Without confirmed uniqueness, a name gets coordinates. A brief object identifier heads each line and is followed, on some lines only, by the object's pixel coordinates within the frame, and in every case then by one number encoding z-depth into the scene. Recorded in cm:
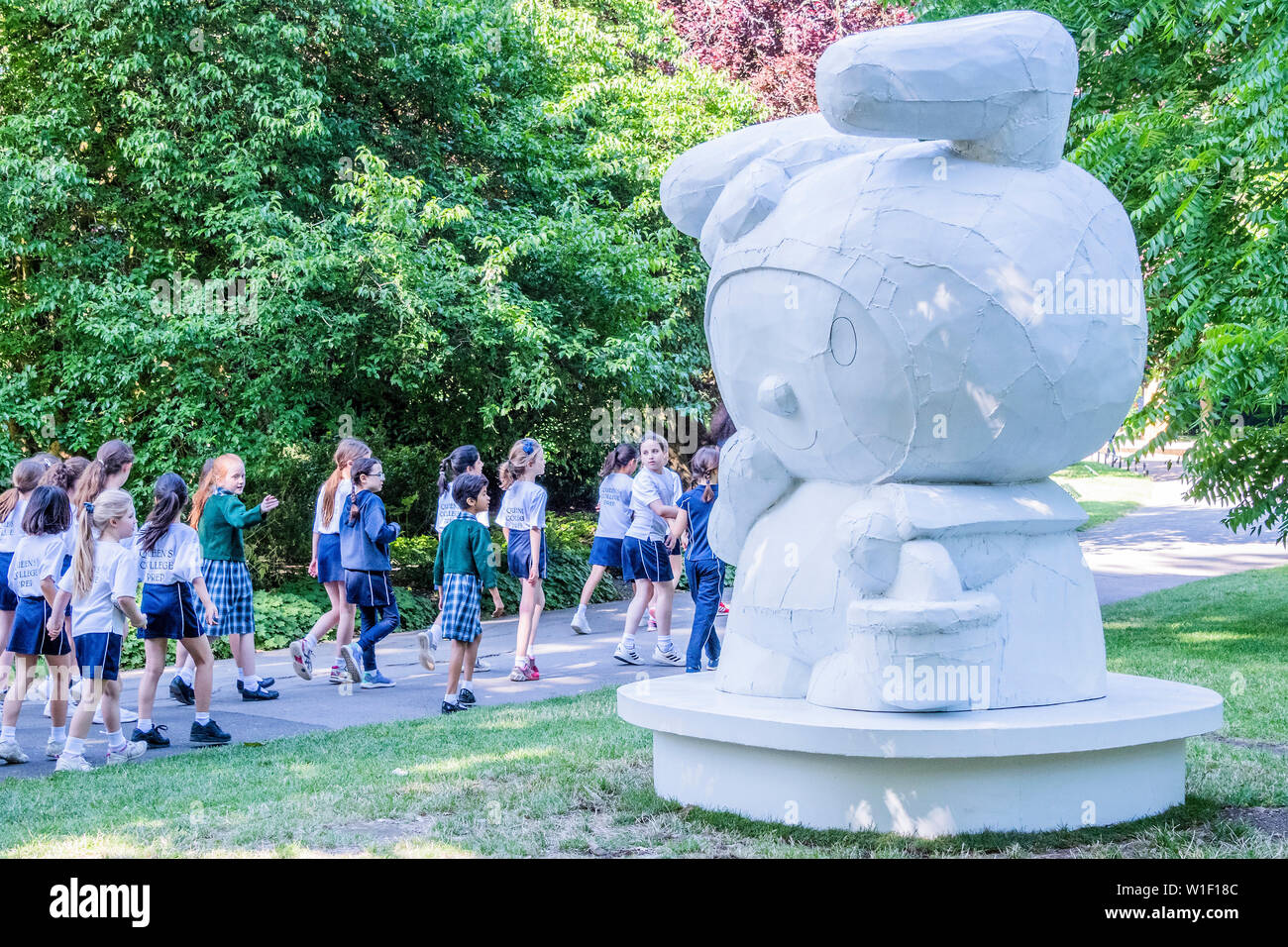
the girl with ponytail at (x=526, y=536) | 1022
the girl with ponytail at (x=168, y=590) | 777
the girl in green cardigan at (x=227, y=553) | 902
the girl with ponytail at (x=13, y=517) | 855
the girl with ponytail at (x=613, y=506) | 1152
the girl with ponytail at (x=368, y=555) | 996
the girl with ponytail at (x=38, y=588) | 751
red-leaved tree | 2042
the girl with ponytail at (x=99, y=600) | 723
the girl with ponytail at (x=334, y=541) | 1020
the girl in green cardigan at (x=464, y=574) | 875
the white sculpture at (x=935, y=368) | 534
